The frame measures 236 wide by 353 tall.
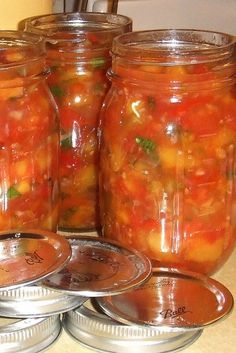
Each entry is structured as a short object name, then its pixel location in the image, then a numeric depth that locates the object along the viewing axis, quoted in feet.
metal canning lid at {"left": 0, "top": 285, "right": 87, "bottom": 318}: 1.84
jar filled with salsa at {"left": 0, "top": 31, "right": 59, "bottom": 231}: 2.01
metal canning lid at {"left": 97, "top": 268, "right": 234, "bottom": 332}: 1.84
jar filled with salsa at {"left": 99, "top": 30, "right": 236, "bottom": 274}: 1.99
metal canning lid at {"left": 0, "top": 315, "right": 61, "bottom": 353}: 1.83
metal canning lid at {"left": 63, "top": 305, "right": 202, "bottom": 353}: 1.84
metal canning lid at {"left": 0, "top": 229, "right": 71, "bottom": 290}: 1.83
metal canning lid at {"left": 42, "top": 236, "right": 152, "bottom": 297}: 1.84
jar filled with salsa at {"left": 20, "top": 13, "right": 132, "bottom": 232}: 2.22
